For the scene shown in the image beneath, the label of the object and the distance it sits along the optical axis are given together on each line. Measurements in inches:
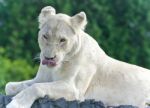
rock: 320.5
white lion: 335.7
